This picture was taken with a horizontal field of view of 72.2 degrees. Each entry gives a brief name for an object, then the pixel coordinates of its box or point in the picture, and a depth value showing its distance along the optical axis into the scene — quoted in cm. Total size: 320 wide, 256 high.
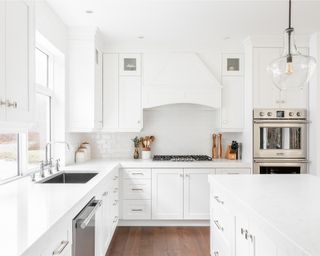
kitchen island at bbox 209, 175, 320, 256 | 91
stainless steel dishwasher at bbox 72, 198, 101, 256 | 138
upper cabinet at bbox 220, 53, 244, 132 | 320
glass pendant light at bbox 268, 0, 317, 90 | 150
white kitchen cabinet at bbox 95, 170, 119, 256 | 195
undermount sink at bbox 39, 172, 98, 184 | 237
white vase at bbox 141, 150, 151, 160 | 327
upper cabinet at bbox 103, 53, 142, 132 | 317
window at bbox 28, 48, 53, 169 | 232
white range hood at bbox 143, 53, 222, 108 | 315
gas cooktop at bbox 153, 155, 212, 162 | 310
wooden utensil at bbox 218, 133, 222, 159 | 335
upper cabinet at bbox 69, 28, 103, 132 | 279
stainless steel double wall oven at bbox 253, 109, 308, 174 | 297
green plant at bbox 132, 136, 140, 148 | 333
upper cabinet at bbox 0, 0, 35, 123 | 121
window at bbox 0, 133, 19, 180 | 187
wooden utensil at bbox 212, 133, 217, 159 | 336
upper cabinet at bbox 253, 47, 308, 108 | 301
